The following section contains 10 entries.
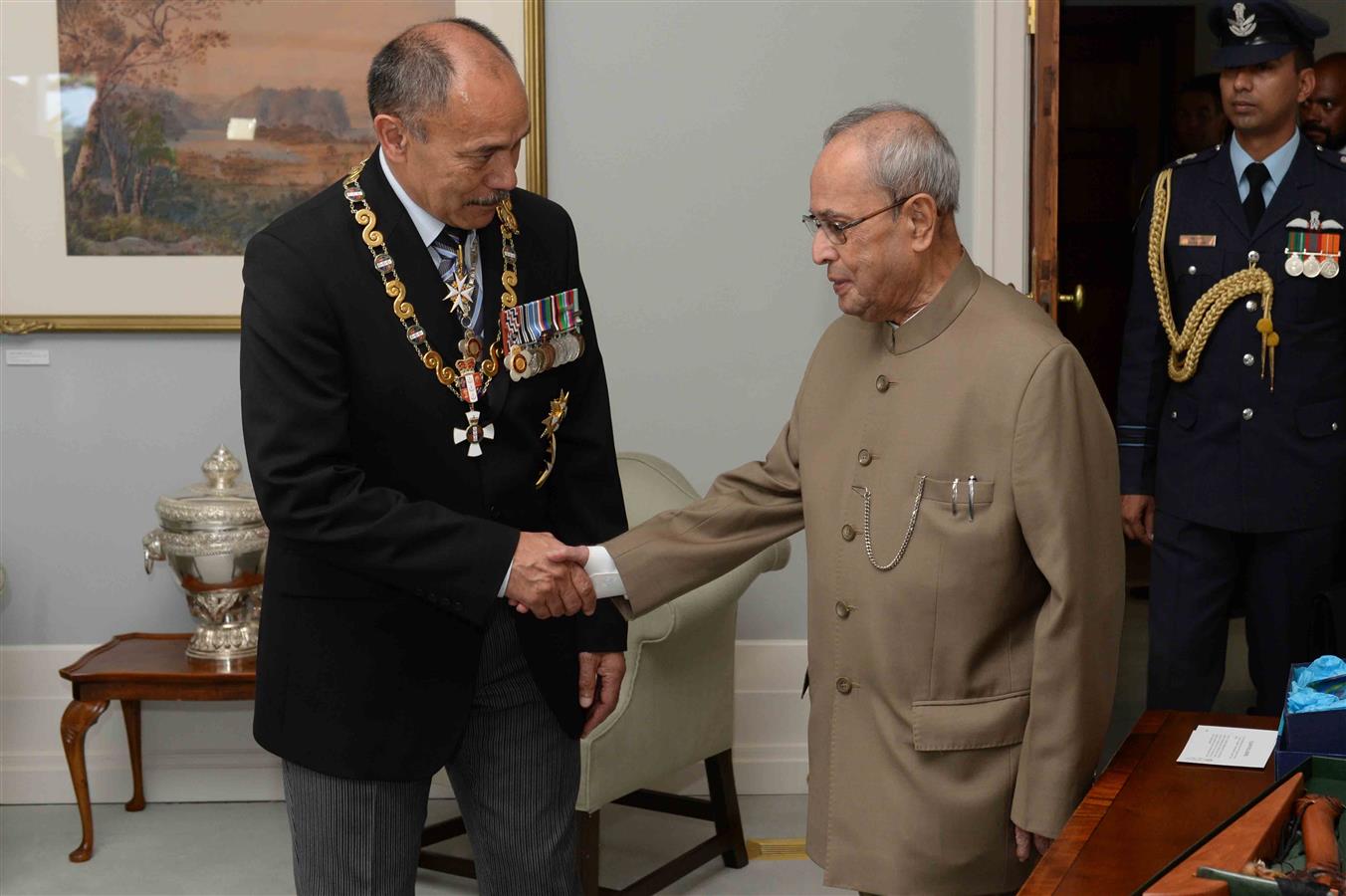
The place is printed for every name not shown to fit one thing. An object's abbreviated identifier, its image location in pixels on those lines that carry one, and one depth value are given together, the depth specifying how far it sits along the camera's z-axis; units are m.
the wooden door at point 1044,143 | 3.84
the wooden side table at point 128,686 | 3.59
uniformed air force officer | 3.23
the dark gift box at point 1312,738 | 1.72
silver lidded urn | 3.63
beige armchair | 3.17
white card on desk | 1.93
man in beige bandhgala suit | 1.83
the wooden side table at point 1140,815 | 1.54
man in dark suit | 1.89
